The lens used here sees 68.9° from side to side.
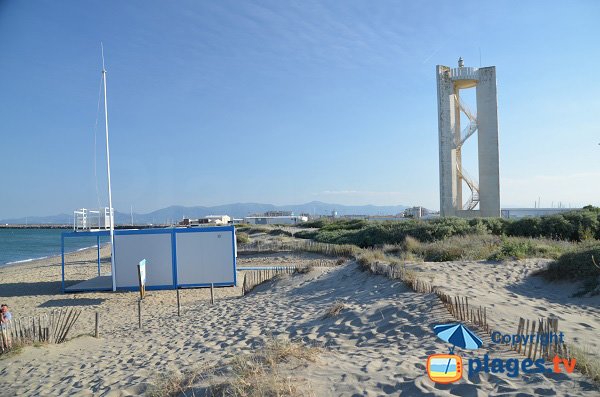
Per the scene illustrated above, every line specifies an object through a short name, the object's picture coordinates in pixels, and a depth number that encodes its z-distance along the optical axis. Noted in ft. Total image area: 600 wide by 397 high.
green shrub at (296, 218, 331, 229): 182.40
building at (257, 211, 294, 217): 347.36
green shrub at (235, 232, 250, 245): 117.15
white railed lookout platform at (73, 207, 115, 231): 61.41
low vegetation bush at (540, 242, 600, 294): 32.42
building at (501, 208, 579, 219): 154.36
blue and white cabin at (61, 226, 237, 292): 57.41
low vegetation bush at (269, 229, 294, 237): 141.14
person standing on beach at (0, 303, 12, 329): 33.83
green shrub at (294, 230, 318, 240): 126.09
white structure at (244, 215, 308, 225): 273.13
